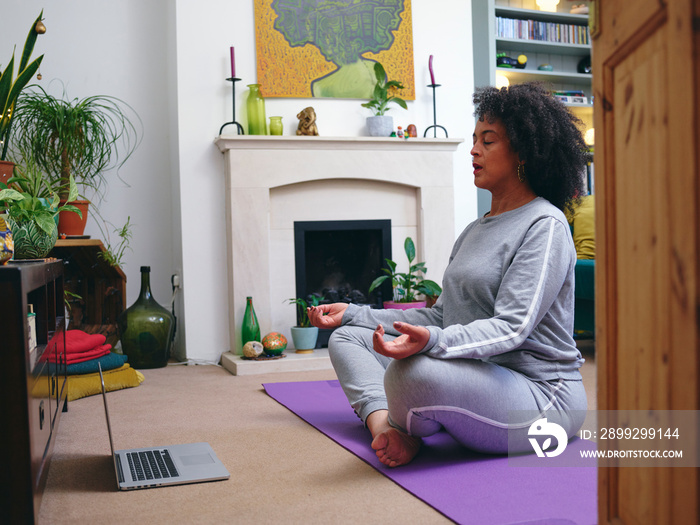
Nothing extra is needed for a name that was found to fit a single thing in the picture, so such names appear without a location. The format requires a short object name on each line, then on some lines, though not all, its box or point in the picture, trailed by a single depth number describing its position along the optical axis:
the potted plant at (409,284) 3.65
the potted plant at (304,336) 3.58
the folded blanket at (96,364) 2.72
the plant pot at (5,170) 2.01
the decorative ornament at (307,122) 3.73
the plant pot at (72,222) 3.42
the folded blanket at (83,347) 2.70
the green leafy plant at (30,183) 1.92
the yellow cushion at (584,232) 3.60
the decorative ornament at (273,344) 3.42
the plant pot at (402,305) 3.62
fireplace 3.62
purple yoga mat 1.37
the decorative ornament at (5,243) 1.51
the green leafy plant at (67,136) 3.37
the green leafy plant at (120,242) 3.79
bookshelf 4.77
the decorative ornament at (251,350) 3.40
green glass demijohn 3.49
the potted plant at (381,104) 3.82
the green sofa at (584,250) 3.54
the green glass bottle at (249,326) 3.52
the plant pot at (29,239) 1.80
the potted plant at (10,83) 2.34
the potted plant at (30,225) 1.81
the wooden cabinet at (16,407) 1.19
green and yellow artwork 3.75
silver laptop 1.65
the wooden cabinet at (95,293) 3.62
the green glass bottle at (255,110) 3.65
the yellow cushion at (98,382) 2.70
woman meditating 1.59
